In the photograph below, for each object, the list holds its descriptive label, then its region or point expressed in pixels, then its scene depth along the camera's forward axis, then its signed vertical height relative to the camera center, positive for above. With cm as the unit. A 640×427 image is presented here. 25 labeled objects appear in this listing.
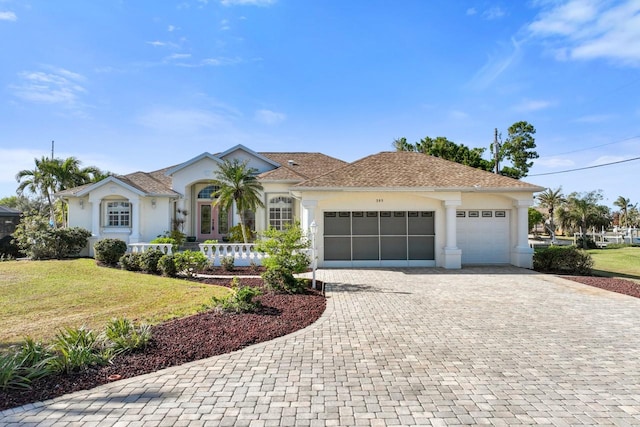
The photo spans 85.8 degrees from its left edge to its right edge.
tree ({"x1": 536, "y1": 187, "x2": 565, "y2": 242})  5166 +376
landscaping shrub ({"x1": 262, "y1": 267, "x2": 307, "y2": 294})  1023 -168
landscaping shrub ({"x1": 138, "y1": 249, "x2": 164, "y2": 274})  1393 -143
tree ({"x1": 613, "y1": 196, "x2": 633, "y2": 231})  7184 +389
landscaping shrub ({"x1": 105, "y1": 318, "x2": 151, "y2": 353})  548 -182
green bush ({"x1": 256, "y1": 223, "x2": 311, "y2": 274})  1051 -80
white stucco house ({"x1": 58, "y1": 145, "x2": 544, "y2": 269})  1552 +68
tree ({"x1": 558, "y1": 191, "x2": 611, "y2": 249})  4197 +145
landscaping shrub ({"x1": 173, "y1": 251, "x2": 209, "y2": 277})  1335 -141
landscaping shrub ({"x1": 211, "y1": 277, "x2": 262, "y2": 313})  789 -181
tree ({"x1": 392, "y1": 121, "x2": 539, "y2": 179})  3588 +797
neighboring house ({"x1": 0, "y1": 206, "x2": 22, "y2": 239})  2216 +43
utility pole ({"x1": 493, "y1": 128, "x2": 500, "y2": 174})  3158 +705
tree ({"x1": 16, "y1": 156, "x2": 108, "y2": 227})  2772 +414
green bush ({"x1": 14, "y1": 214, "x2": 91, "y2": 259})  1800 -67
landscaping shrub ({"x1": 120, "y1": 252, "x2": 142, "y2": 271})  1442 -148
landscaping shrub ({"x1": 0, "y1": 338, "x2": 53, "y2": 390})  432 -187
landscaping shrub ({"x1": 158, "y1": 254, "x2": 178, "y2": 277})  1334 -155
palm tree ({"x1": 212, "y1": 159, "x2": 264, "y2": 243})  1753 +180
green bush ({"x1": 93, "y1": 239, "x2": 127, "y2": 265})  1574 -114
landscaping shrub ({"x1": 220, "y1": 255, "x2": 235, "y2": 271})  1473 -161
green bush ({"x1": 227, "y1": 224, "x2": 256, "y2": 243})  1954 -55
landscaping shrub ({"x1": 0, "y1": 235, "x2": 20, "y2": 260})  1972 -129
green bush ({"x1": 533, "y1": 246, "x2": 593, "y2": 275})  1521 -165
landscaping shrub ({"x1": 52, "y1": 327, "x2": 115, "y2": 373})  475 -185
